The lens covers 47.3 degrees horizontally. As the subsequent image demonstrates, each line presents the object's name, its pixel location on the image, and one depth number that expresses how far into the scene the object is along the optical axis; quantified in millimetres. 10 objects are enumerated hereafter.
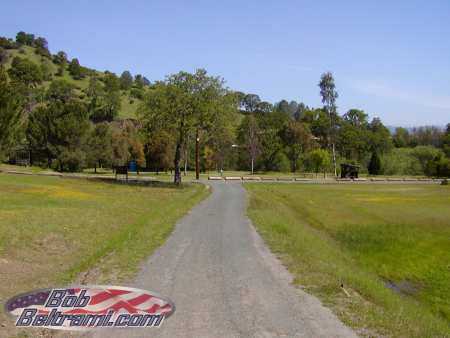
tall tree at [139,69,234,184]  52688
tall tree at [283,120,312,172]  123625
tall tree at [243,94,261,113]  192250
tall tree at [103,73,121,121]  155500
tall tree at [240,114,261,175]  118812
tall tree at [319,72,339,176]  109250
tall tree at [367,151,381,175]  121500
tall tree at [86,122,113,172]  93500
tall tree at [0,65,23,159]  43125
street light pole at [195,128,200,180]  56912
